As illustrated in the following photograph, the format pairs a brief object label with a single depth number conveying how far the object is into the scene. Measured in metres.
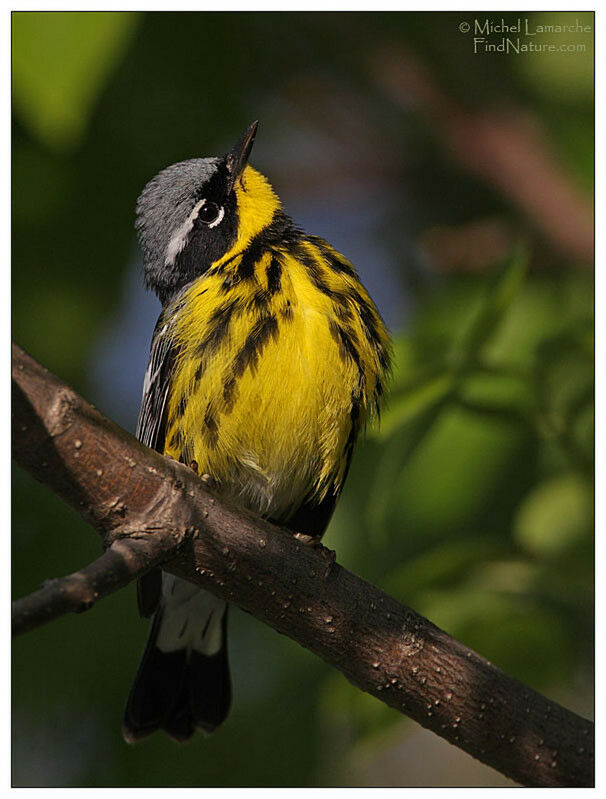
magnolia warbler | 2.31
